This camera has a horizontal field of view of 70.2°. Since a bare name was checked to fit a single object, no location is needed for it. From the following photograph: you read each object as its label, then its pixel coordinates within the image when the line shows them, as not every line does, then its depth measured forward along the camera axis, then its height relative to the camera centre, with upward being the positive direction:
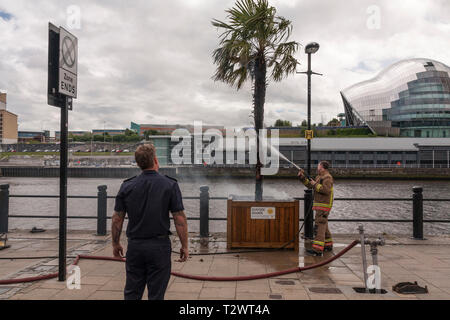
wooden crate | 6.46 -1.30
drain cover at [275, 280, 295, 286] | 4.76 -1.81
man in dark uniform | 3.00 -0.61
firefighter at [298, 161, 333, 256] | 6.27 -0.79
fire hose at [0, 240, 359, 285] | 4.63 -1.76
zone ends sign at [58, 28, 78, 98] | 4.58 +1.46
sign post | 4.55 +1.11
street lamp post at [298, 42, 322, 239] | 7.52 -1.01
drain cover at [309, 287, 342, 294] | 4.49 -1.80
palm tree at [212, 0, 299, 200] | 6.94 +2.49
